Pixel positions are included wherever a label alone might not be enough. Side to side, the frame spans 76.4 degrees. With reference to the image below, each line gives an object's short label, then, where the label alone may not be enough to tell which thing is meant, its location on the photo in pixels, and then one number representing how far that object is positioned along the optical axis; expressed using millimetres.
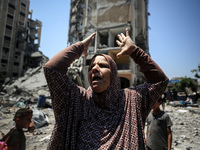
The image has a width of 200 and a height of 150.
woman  1125
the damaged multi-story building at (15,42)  29984
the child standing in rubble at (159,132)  2438
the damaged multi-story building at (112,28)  16166
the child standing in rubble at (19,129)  1997
